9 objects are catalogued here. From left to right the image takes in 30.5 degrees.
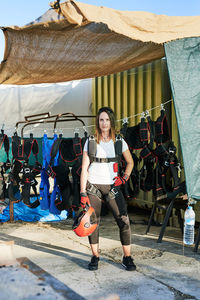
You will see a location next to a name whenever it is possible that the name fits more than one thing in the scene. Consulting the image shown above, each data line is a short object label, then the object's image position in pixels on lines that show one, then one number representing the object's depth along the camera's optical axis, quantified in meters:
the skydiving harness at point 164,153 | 4.96
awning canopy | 3.35
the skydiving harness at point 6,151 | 5.95
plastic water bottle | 3.85
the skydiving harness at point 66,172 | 5.56
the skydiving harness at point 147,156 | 5.01
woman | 3.84
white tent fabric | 7.91
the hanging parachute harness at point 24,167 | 5.80
